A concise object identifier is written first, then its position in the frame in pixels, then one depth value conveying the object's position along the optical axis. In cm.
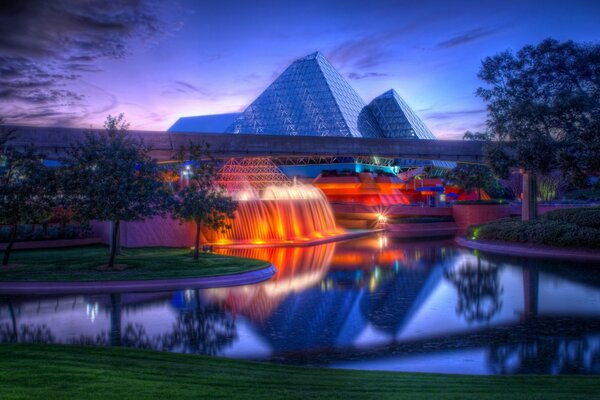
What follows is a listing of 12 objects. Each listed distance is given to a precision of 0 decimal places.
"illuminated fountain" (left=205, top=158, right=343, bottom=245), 3453
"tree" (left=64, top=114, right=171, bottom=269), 1956
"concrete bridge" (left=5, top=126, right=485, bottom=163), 3612
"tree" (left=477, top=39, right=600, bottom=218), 2988
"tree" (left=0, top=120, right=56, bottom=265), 2036
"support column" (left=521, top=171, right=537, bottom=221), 3647
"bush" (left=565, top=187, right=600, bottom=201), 6425
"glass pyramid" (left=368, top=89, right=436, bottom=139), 10025
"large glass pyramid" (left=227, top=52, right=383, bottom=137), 8444
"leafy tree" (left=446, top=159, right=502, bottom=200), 5844
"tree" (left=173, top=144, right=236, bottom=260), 2255
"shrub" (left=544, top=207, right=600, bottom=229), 2881
